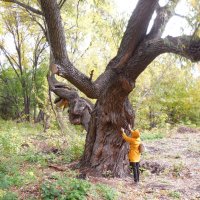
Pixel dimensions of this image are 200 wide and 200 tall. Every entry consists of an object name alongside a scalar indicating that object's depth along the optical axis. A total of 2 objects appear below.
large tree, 4.95
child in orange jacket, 6.05
